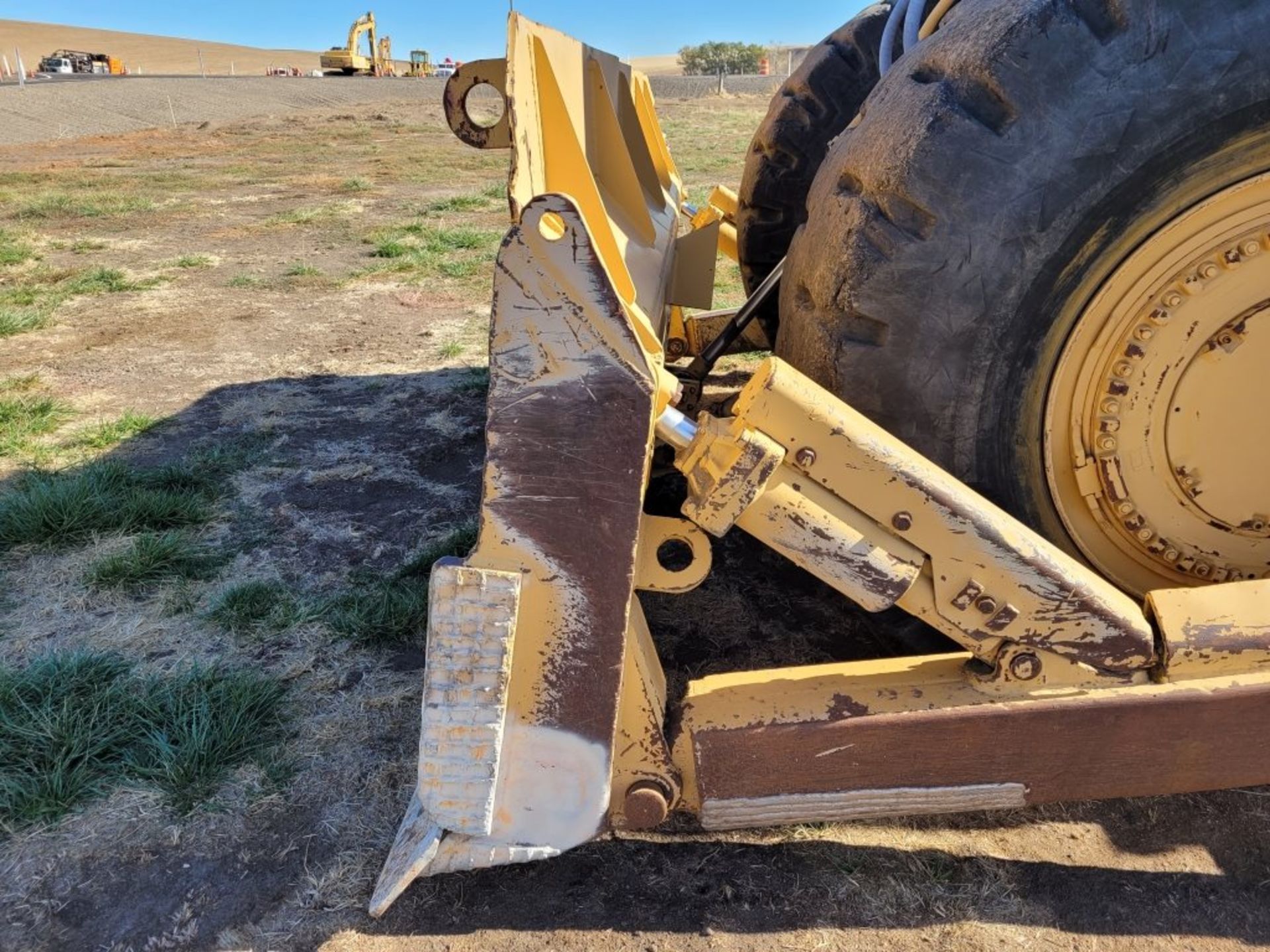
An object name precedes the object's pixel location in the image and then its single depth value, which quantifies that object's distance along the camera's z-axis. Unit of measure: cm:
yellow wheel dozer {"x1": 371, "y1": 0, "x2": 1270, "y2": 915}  158
